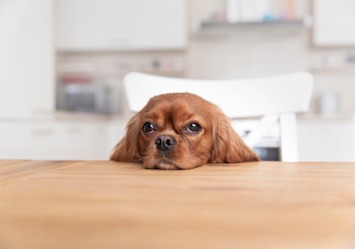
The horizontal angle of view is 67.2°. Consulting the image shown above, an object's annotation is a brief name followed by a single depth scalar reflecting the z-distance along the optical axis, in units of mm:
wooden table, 253
